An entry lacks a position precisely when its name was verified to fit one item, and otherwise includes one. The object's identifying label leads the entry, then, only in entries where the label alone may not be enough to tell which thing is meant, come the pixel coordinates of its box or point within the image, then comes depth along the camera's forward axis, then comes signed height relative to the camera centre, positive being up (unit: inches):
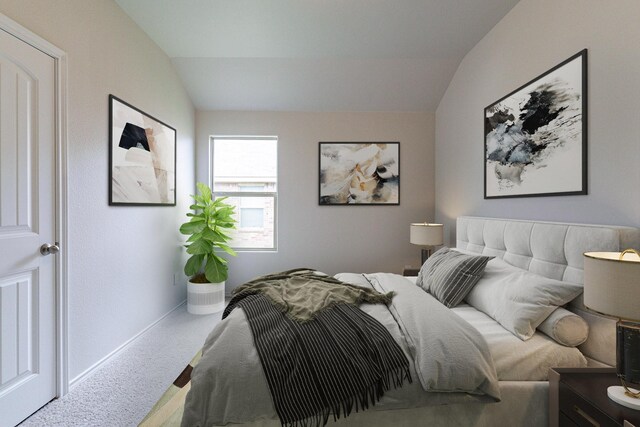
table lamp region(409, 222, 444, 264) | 131.3 -9.3
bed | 53.4 -28.8
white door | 64.2 -3.8
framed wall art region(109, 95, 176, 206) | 97.4 +19.4
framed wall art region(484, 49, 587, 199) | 73.0 +20.9
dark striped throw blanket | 51.3 -25.7
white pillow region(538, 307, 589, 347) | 60.1 -22.8
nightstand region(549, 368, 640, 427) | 43.3 -28.0
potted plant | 134.0 -18.5
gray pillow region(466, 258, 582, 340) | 62.2 -18.4
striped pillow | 80.8 -17.6
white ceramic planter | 135.2 -37.4
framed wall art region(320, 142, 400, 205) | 159.3 +20.0
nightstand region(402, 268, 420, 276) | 134.2 -25.9
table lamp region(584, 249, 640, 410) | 43.6 -13.2
